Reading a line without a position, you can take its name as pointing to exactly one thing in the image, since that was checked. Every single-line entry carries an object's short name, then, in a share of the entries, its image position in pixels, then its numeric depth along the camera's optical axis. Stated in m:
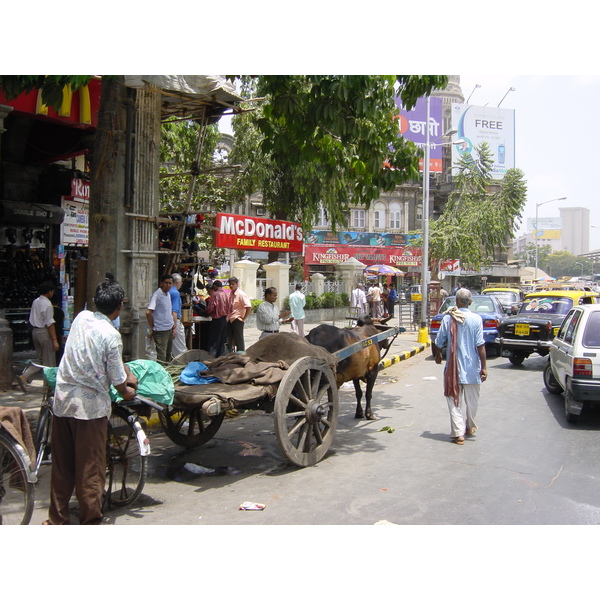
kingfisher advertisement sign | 38.38
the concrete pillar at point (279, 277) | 22.33
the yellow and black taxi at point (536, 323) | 11.43
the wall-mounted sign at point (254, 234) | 16.91
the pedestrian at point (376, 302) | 21.91
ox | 6.77
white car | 6.98
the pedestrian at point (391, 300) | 24.45
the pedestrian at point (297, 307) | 15.34
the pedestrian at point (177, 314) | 8.87
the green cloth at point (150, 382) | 4.40
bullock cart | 4.83
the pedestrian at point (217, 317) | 10.27
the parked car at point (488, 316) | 13.11
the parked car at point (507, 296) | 18.11
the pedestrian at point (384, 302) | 22.74
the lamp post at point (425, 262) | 16.98
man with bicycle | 3.99
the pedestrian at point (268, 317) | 9.89
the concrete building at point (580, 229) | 194.50
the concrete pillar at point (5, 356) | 7.96
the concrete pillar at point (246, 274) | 21.31
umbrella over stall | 30.56
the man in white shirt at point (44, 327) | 8.44
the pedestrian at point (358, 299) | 21.06
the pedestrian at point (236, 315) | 10.54
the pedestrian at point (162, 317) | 8.24
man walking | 6.55
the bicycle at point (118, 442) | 4.34
